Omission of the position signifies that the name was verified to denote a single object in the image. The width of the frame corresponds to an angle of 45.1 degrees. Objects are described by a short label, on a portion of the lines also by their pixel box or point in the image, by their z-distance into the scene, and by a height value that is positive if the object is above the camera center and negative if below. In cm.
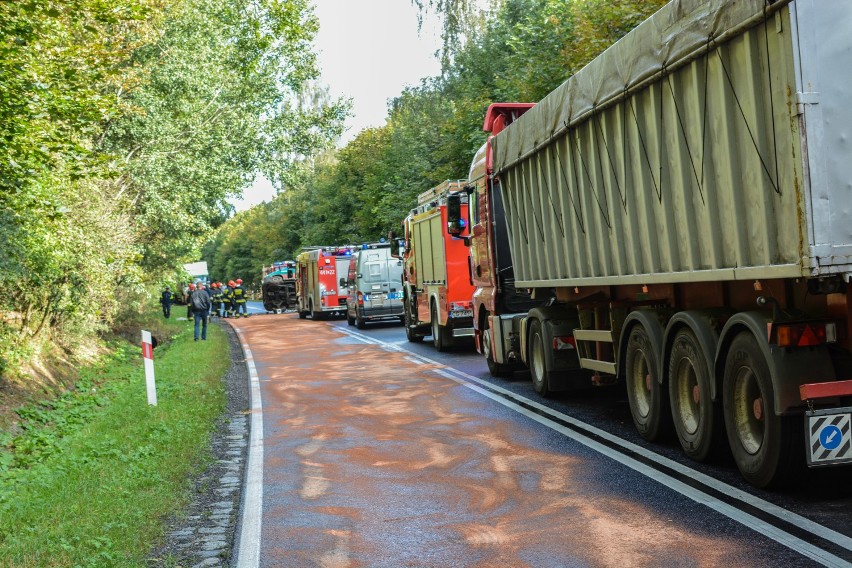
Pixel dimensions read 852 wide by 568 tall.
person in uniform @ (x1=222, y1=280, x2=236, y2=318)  4944 +47
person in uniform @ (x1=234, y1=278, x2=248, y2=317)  5003 +43
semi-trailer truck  584 +36
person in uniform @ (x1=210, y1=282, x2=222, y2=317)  4956 +51
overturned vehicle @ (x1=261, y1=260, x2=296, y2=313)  5841 +58
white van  3312 +37
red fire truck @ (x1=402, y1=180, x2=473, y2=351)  2017 +36
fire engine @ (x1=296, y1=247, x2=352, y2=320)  4119 +90
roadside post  1453 -88
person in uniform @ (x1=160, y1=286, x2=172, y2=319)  4872 +40
